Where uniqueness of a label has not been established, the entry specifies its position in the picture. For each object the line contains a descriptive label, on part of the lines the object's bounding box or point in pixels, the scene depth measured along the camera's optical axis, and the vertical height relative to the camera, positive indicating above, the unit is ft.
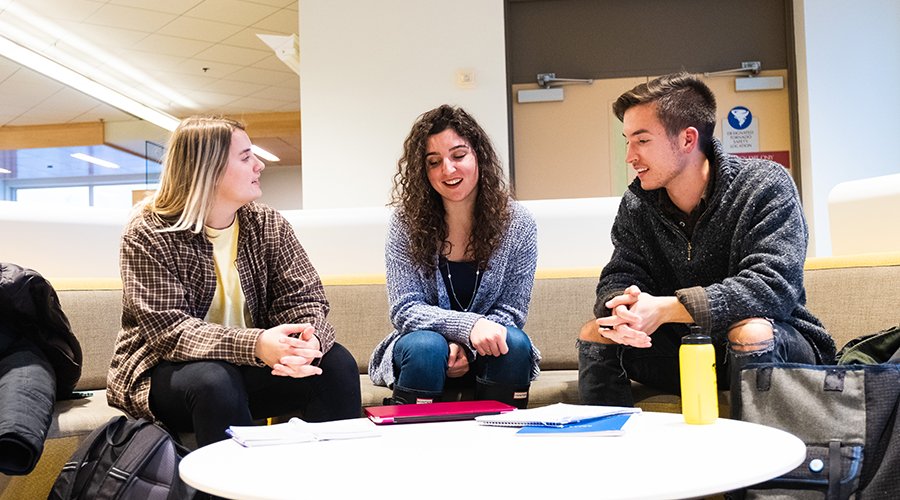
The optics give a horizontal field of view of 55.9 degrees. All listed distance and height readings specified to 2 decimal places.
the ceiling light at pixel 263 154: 39.32 +5.93
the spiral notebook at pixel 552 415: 4.88 -0.89
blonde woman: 6.51 -0.27
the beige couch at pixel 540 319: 6.93 -0.52
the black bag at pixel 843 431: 5.25 -1.08
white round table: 3.30 -0.88
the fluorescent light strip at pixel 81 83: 24.25 +6.48
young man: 6.41 +0.04
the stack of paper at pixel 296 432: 4.72 -0.91
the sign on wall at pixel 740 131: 17.99 +2.80
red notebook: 5.45 -0.92
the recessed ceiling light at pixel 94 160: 37.27 +5.47
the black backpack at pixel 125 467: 5.65 -1.26
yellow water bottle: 5.02 -0.70
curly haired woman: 7.55 +0.20
